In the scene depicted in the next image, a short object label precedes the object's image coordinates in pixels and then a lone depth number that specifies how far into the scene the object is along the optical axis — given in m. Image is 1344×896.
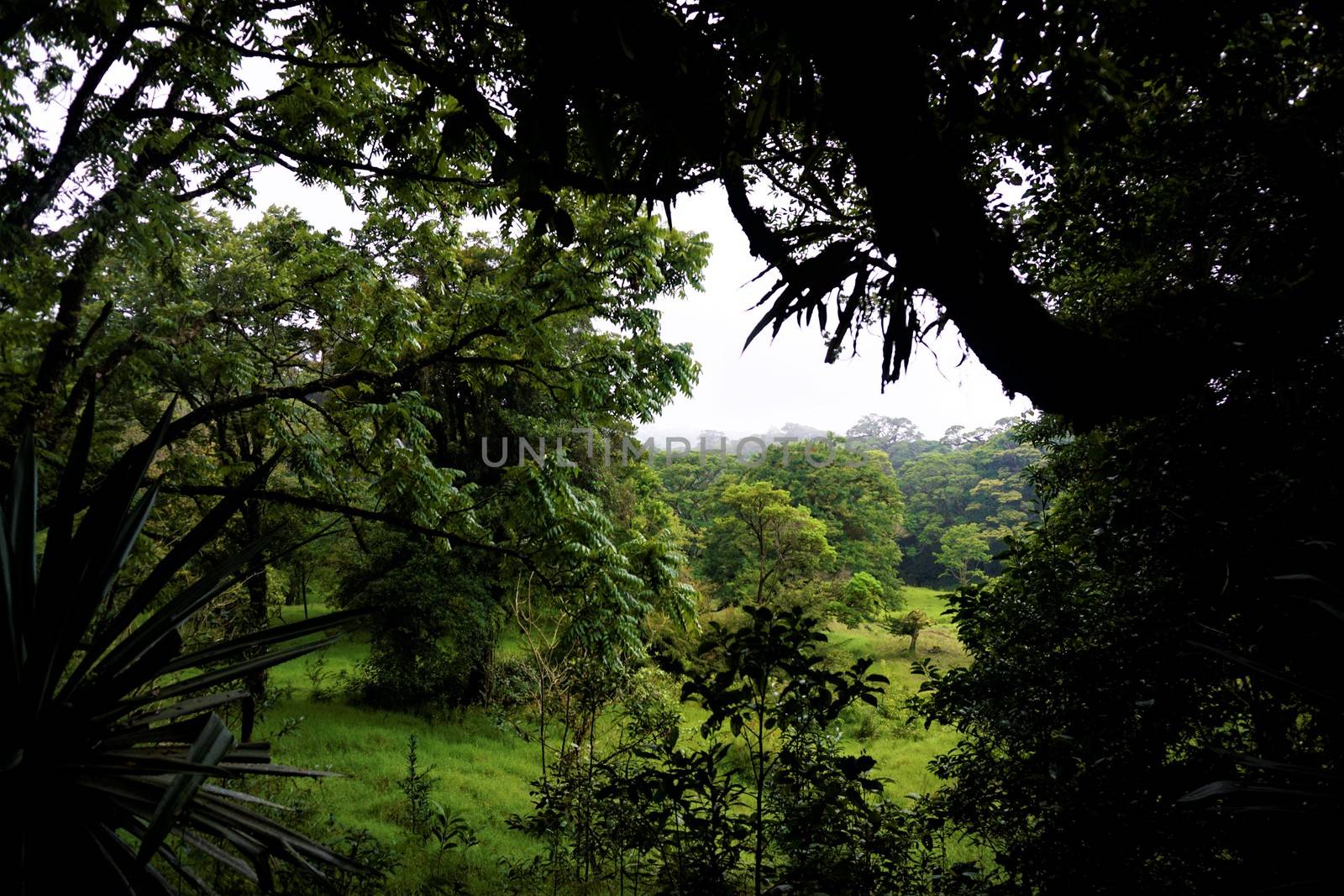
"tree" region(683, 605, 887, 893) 2.18
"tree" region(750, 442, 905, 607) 22.59
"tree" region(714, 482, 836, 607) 17.09
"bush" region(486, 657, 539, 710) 10.31
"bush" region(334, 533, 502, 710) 9.52
